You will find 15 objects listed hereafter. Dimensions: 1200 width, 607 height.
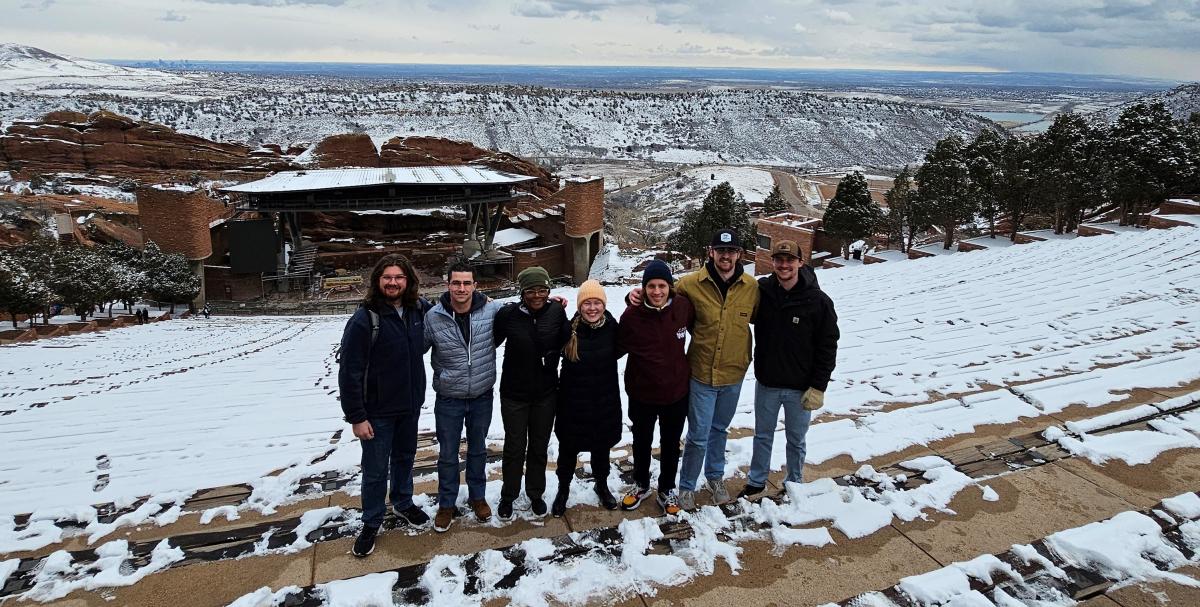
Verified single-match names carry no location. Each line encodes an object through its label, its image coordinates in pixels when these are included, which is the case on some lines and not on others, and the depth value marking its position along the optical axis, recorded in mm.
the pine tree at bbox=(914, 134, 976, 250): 22641
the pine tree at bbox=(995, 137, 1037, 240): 21688
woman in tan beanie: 3840
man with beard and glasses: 3635
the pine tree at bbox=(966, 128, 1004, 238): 23516
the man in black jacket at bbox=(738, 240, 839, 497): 4000
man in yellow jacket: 3979
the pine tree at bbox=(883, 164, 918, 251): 25745
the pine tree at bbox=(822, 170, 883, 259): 24875
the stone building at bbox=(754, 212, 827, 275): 25109
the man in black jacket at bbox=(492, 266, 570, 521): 3850
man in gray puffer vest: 3857
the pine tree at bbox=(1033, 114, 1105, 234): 20000
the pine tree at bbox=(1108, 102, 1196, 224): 18312
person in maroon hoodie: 3852
